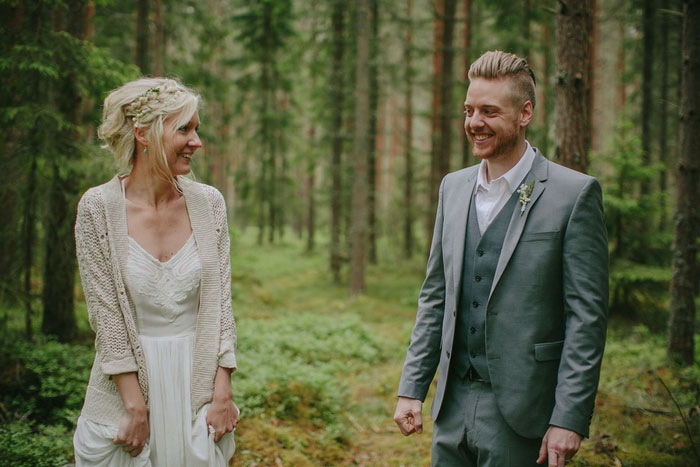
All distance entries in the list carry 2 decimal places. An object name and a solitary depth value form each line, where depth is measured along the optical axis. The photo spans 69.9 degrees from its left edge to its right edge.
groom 2.24
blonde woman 2.44
